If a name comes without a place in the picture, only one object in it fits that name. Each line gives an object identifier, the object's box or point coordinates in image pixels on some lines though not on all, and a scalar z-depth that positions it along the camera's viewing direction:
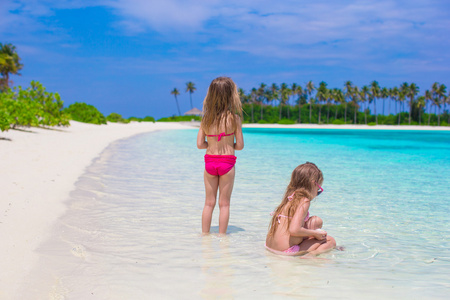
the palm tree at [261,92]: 109.56
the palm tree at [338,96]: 95.25
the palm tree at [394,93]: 98.25
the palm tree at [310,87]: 106.19
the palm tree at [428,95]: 95.62
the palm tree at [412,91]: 95.25
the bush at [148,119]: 80.44
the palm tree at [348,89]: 95.62
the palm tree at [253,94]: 110.12
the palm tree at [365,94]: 98.25
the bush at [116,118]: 61.64
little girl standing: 4.27
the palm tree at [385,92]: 99.38
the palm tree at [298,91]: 105.38
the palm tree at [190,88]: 124.56
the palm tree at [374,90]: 98.62
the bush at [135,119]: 78.72
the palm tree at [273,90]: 108.31
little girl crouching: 3.85
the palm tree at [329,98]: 91.21
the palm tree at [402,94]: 96.75
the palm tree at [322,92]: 95.25
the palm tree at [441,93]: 94.88
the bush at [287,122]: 88.44
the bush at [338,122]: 87.44
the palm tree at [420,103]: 88.75
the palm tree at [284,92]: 105.26
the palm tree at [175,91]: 125.56
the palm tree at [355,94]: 95.25
